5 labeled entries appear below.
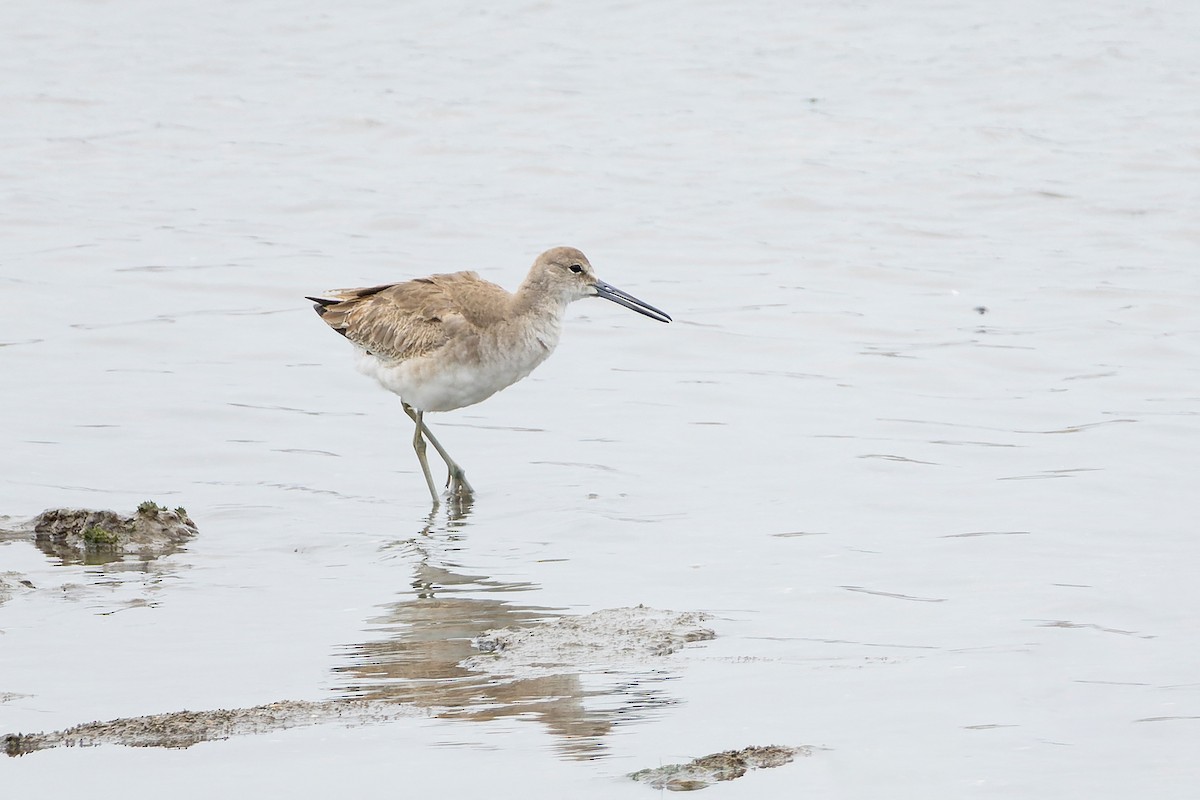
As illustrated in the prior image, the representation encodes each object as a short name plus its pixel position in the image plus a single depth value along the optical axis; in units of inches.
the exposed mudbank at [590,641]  457.7
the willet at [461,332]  678.5
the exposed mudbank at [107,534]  574.6
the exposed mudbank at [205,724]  390.0
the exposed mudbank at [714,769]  370.3
